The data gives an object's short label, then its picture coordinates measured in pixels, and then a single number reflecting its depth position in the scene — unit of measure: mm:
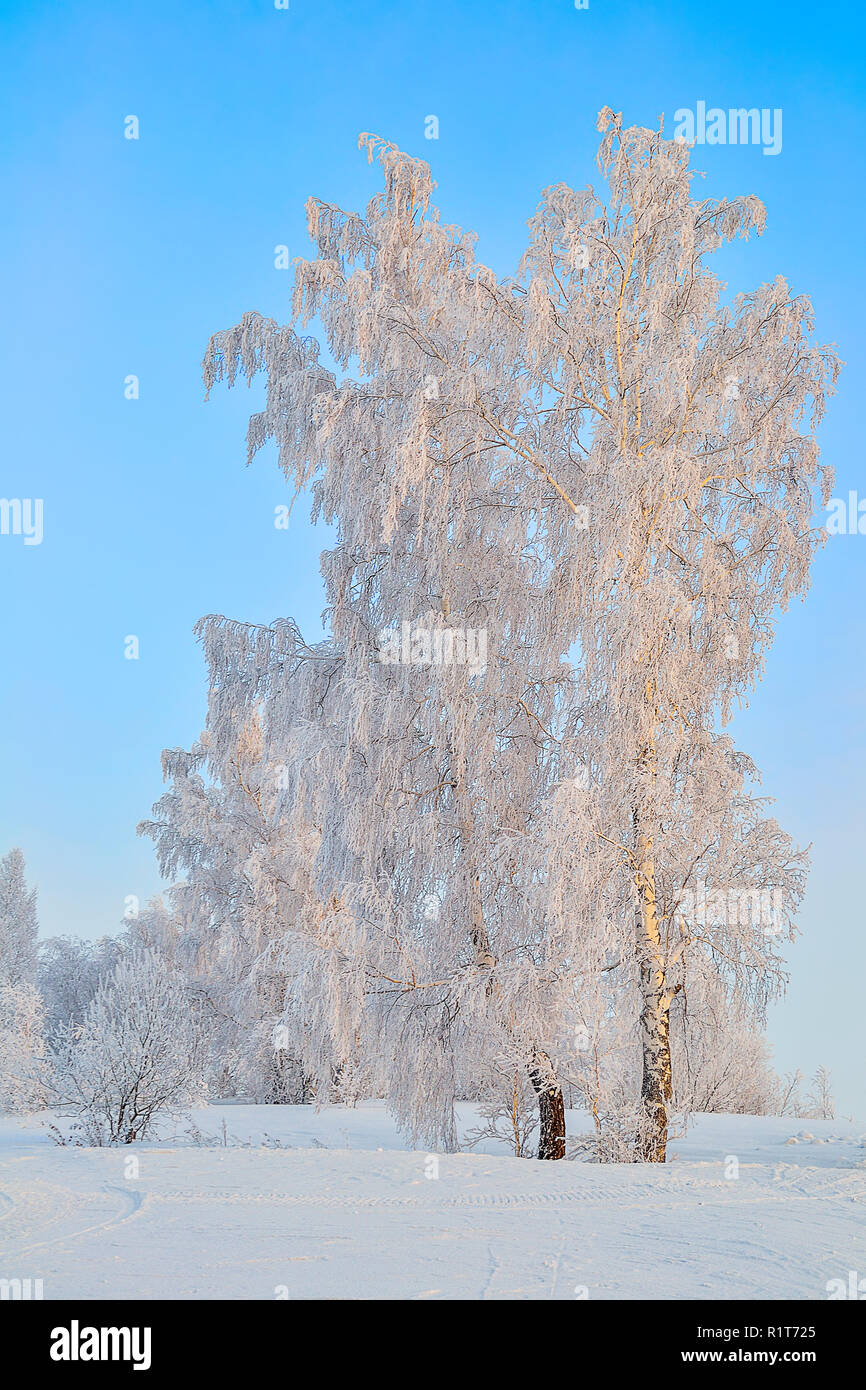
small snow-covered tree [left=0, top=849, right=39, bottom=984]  34750
